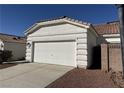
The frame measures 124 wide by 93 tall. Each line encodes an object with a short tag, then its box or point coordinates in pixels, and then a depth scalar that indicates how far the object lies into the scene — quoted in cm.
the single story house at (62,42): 642
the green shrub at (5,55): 923
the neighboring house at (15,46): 1107
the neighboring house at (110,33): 949
